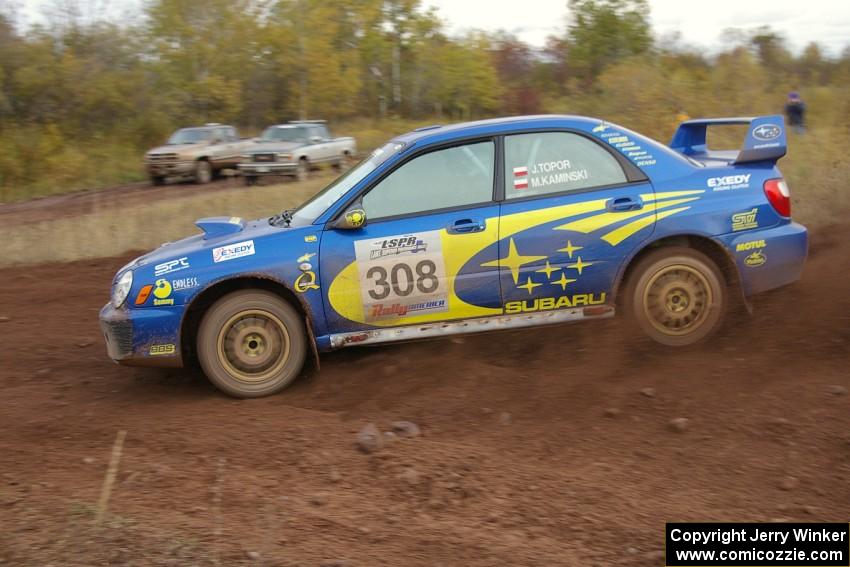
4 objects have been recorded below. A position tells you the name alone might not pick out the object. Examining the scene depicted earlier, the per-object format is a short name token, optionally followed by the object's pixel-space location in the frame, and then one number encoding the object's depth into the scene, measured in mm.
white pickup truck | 21938
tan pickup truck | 23641
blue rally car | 5797
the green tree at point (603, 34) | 40750
